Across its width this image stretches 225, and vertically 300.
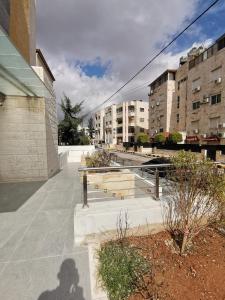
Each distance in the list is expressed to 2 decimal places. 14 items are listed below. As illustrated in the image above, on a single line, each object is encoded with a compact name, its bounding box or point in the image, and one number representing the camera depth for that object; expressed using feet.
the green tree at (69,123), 83.71
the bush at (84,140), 85.88
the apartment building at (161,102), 112.54
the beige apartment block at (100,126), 229.45
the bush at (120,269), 7.70
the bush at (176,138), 84.83
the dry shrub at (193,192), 10.14
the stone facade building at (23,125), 23.20
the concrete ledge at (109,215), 10.53
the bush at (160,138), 96.82
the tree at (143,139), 115.20
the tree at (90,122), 194.59
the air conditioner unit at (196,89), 84.10
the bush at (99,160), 24.68
